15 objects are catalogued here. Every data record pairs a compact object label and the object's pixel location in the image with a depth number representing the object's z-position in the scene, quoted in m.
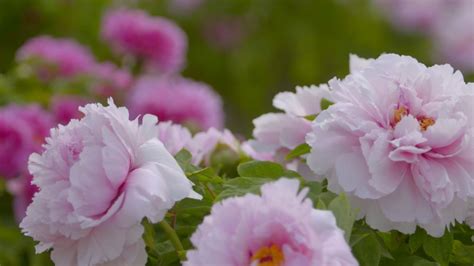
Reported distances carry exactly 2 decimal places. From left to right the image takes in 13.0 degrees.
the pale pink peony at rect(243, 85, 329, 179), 2.22
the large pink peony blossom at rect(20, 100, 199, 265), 1.91
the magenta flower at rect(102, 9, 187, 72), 3.81
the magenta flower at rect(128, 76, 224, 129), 3.39
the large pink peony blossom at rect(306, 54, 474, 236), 1.94
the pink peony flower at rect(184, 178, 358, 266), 1.80
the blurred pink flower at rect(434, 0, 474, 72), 6.63
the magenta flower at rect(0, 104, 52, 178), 2.96
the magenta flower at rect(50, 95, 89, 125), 3.29
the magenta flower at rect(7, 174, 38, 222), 2.94
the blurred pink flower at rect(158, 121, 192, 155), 2.22
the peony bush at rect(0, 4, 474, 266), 1.81
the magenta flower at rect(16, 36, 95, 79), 3.78
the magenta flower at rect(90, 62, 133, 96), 3.59
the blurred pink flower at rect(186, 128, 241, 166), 2.29
